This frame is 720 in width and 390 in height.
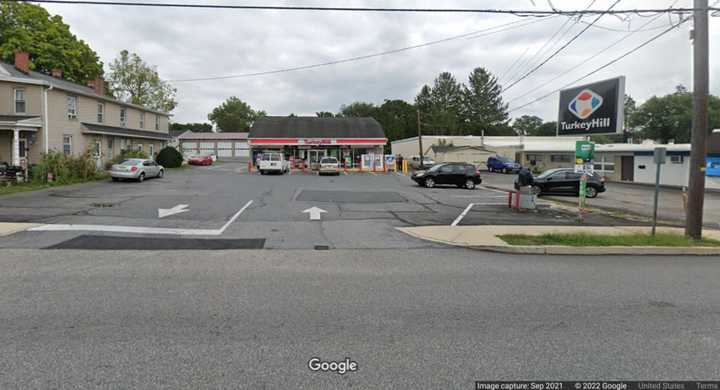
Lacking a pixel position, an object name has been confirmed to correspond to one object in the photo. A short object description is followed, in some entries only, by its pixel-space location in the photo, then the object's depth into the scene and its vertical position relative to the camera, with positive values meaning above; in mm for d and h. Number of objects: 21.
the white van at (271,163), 33219 +441
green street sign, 12177 +666
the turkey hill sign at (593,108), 12484 +2110
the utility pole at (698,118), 9945 +1376
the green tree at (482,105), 90625 +14875
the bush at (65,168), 20766 -115
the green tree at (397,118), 90562 +11803
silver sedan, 23469 -188
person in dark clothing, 15211 -250
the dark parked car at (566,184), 21719 -627
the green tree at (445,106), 88688 +14863
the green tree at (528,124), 131250 +15825
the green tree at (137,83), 53344 +11275
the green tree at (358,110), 96350 +14763
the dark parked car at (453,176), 24281 -322
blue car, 44562 +699
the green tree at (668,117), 76688 +11090
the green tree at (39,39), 36781 +12091
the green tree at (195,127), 114425 +11812
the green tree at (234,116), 104938 +13866
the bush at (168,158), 37750 +883
